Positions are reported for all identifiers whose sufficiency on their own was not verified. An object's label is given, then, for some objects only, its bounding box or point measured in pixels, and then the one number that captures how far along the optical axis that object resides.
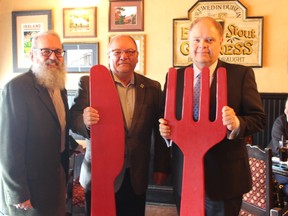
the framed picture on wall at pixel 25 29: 3.46
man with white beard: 1.43
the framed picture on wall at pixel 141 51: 3.25
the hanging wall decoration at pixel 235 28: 3.06
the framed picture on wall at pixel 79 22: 3.35
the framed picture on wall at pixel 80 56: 3.38
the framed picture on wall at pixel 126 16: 3.24
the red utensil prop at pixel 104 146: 1.31
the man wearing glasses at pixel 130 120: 1.52
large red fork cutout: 1.19
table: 2.17
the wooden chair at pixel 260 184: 1.99
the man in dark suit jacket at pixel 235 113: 1.28
